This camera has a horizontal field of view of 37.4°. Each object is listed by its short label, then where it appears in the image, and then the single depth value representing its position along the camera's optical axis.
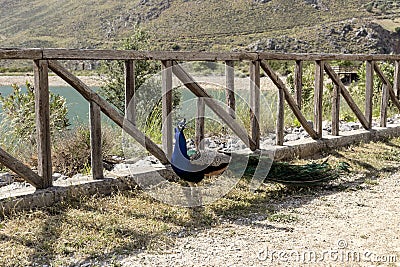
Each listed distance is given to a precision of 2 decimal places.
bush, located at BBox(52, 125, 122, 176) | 7.61
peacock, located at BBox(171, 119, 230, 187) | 6.00
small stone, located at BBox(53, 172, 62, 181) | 6.85
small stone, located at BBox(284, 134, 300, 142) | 9.61
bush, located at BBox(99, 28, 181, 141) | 8.81
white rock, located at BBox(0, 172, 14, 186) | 6.73
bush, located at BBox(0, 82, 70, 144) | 8.47
